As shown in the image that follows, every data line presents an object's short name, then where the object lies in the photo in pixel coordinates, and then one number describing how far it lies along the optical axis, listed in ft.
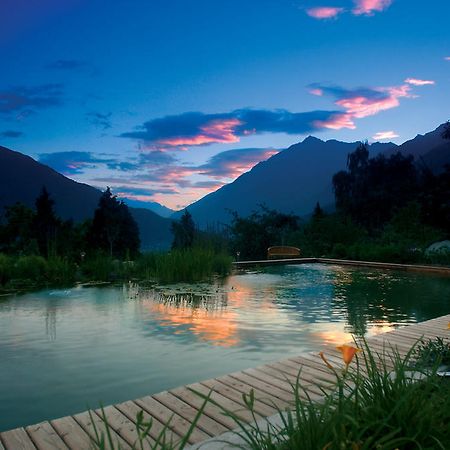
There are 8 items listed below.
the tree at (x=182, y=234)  39.78
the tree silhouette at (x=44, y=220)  62.03
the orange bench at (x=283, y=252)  46.93
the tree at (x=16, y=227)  62.73
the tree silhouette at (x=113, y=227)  76.89
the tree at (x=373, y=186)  109.81
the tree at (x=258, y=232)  53.06
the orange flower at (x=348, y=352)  4.35
